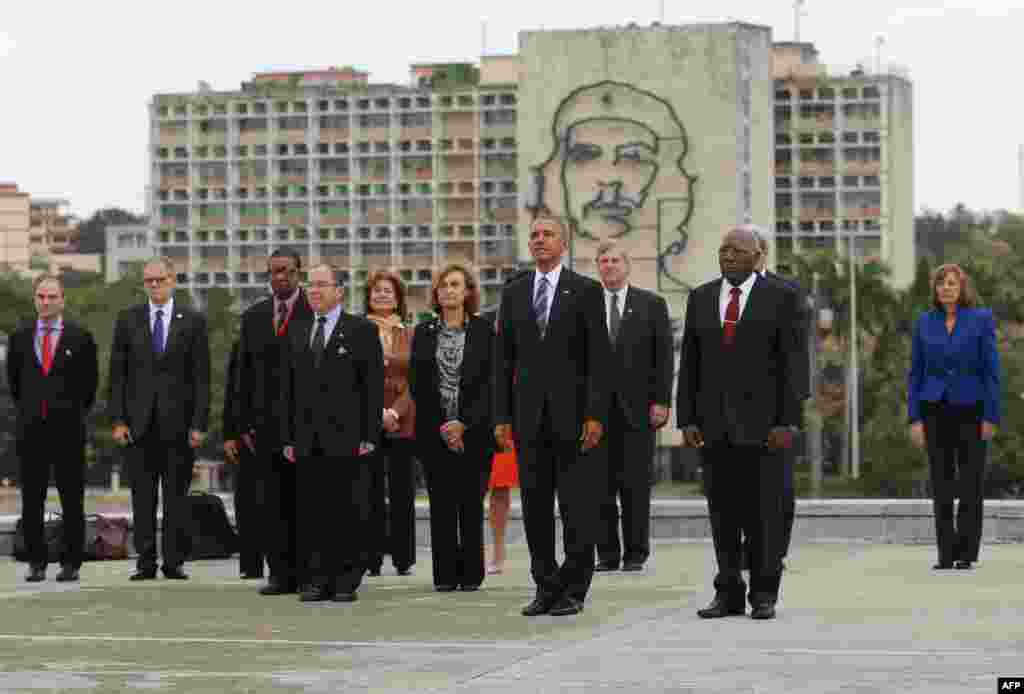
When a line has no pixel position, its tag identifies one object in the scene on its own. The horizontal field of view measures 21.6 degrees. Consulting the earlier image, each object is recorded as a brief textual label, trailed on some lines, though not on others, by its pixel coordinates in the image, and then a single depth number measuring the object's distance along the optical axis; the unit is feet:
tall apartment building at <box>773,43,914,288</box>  631.15
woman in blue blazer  56.03
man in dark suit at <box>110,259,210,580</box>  55.57
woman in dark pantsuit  51.19
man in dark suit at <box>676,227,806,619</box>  42.88
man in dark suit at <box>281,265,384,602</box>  48.93
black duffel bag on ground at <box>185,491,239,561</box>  63.57
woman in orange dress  56.75
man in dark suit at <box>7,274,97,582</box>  55.88
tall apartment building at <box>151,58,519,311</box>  645.51
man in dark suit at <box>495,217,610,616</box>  44.27
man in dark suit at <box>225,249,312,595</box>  50.67
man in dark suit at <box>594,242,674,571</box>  56.75
